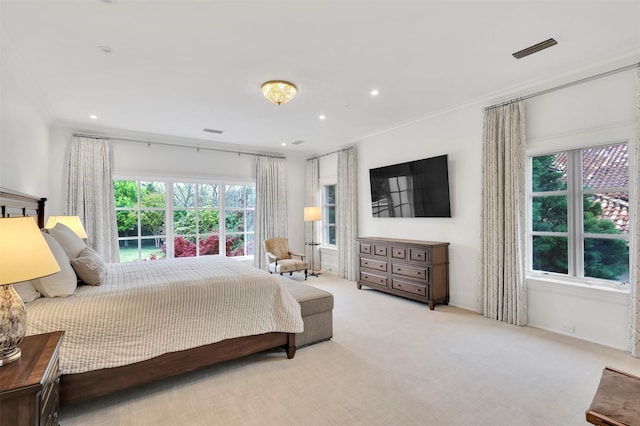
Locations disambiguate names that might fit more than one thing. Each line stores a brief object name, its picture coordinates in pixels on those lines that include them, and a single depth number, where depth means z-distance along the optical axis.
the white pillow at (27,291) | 2.11
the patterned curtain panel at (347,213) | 6.33
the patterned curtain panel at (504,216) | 3.75
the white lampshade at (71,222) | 3.95
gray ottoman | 3.21
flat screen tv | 4.70
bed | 2.14
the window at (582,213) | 3.24
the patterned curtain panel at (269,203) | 6.91
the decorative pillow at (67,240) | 2.82
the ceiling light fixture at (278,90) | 3.50
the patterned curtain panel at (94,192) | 5.05
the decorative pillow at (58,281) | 2.24
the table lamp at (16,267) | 1.36
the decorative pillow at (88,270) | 2.60
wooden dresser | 4.46
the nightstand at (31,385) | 1.28
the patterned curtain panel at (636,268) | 2.90
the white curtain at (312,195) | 7.45
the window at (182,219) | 5.71
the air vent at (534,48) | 2.80
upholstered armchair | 6.18
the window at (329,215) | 7.29
